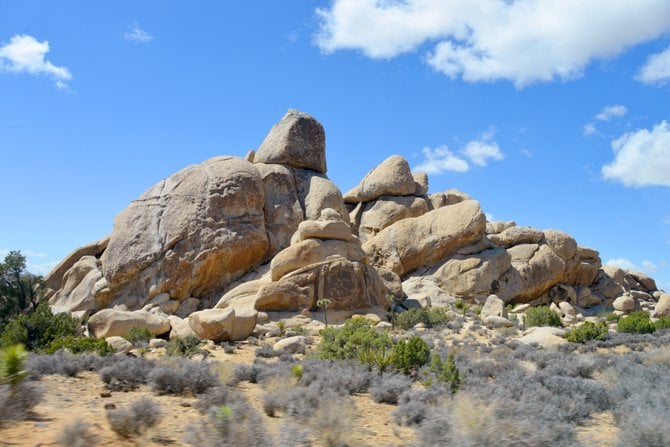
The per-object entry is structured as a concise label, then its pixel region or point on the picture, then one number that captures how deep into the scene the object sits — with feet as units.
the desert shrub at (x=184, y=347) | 55.26
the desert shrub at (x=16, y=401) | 20.28
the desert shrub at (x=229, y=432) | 19.11
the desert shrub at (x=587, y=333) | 67.15
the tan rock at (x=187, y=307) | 104.25
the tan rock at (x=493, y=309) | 96.83
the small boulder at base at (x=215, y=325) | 67.56
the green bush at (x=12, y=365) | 22.49
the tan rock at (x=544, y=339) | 65.82
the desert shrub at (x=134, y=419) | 20.86
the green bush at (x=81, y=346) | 49.14
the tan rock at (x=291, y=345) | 59.06
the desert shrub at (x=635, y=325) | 77.99
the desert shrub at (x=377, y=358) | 41.37
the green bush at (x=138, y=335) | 66.95
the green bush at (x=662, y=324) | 80.86
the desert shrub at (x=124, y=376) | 32.07
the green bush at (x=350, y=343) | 48.78
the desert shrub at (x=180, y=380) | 30.81
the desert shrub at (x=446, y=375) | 34.27
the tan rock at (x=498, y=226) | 144.46
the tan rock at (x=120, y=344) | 58.39
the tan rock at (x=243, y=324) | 69.21
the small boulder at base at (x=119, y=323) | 70.79
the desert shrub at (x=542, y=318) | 86.94
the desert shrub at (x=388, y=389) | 32.76
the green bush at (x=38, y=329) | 63.31
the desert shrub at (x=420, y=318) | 84.94
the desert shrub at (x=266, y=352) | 55.88
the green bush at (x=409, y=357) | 41.62
